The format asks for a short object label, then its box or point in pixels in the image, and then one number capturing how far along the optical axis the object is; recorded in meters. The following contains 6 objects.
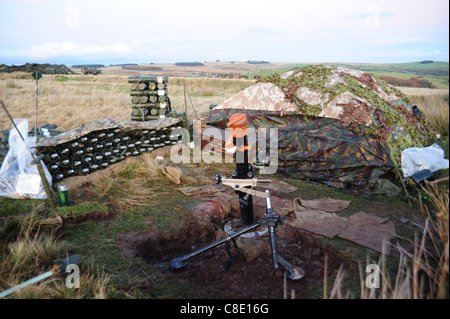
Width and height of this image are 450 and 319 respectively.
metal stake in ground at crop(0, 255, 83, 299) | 3.05
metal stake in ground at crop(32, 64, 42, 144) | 4.71
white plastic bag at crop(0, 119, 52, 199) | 5.65
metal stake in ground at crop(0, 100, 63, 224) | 4.75
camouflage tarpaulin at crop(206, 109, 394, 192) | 6.47
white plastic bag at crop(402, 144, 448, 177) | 6.04
